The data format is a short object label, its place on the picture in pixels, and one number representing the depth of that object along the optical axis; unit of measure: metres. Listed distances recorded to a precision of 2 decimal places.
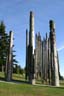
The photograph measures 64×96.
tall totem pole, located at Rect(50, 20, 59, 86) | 11.34
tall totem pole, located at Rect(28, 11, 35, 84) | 12.16
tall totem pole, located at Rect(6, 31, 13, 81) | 12.70
